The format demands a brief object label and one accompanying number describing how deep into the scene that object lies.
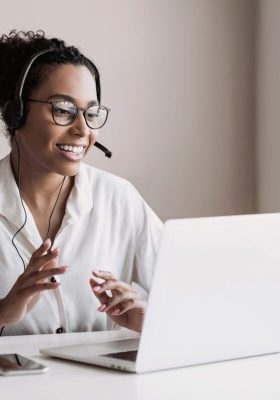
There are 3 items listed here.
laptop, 1.71
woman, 2.39
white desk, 1.64
